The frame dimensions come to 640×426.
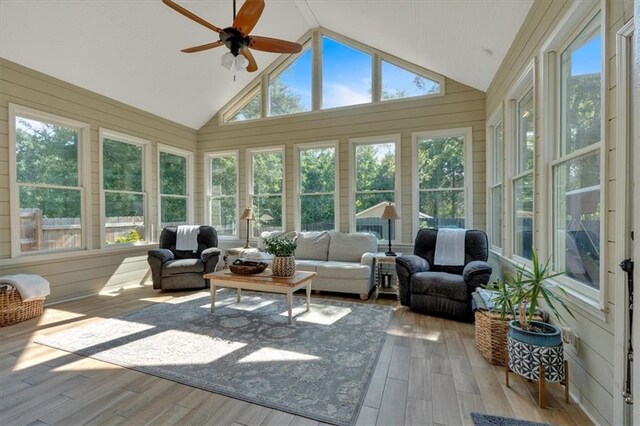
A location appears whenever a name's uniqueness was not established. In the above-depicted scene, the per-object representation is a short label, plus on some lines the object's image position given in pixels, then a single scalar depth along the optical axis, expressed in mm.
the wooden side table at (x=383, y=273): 4430
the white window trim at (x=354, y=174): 5105
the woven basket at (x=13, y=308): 3320
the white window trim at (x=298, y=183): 5480
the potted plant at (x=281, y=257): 3604
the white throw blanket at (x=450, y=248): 4043
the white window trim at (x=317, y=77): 5062
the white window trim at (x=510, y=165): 3477
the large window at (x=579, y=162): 1919
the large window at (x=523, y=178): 3049
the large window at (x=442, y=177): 4816
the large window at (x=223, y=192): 6349
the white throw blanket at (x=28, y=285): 3404
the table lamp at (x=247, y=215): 5684
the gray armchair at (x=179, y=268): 4734
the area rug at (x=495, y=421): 1765
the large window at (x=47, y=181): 3885
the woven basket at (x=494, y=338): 2475
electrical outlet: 2041
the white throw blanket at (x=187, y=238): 5293
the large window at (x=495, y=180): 4160
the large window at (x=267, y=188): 5965
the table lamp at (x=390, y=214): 4543
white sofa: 4406
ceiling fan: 2531
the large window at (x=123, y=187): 4926
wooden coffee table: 3314
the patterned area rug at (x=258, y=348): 2102
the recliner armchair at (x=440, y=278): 3410
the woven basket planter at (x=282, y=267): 3602
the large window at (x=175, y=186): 5930
